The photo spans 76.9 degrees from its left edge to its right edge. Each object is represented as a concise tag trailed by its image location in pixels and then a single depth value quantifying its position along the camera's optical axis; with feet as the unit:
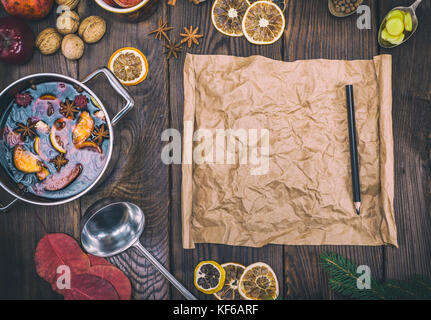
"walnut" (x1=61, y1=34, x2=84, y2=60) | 2.28
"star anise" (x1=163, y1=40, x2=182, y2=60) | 2.31
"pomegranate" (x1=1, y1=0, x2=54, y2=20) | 2.17
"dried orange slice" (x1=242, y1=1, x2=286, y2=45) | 2.27
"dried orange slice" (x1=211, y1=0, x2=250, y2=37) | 2.31
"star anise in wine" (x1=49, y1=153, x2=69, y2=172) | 2.17
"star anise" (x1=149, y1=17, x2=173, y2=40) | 2.32
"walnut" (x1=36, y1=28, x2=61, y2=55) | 2.29
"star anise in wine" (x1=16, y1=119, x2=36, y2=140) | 2.18
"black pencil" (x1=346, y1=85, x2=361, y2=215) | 2.21
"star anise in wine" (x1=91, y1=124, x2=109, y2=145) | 2.12
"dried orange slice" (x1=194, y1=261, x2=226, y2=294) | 2.28
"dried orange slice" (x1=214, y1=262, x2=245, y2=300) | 2.30
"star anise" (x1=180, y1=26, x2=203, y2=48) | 2.31
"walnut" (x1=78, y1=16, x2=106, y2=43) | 2.28
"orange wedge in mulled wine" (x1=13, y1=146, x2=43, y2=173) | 2.19
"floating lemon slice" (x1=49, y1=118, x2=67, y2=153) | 2.18
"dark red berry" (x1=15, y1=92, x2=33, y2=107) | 2.10
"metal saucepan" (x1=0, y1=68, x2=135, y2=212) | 1.90
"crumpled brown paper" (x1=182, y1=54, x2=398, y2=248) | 2.26
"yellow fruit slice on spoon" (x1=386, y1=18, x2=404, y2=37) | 2.19
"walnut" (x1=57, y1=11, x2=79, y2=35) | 2.30
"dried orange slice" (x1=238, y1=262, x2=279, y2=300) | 2.29
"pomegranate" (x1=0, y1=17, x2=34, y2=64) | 2.14
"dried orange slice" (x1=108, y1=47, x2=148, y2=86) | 2.30
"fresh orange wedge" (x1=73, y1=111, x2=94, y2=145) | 2.15
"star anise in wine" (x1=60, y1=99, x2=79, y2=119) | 2.15
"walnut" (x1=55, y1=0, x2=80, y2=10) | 2.30
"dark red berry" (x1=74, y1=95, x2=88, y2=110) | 2.12
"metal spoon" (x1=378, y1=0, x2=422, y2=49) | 2.16
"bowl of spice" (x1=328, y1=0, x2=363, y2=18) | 2.25
